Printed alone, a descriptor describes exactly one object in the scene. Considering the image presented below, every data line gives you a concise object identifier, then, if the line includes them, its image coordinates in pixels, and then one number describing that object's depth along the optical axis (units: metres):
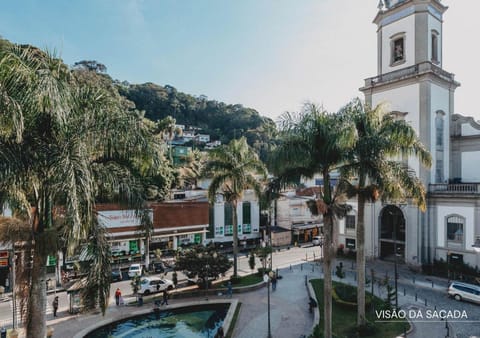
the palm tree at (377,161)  13.61
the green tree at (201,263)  21.92
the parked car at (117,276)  26.23
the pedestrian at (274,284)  23.37
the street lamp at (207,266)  22.00
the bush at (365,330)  14.62
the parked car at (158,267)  29.05
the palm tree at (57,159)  6.52
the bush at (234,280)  24.25
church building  27.16
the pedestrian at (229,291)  21.77
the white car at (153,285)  22.22
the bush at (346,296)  18.53
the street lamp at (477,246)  10.93
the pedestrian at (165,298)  20.17
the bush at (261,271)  25.68
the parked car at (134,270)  27.14
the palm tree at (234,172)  24.19
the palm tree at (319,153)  12.37
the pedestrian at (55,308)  18.53
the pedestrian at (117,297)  20.08
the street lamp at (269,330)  15.25
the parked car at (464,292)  20.33
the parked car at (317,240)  43.86
